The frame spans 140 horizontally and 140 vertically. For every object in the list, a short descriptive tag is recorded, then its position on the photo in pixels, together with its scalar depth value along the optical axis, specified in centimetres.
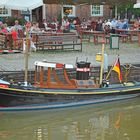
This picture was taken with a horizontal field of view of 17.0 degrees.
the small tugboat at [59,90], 1304
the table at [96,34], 2327
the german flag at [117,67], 1473
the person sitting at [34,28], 2178
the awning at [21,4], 2042
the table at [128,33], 2399
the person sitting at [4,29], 2097
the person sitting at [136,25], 2653
